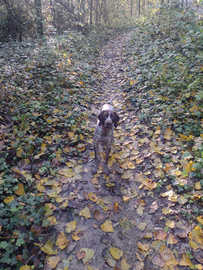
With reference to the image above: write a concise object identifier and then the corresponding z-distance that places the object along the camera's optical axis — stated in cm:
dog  382
